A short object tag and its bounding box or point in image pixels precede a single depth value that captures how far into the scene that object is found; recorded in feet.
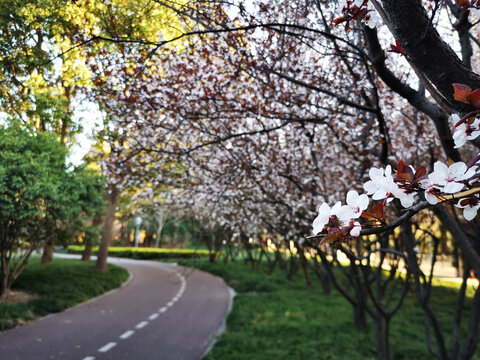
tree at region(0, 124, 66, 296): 27.61
